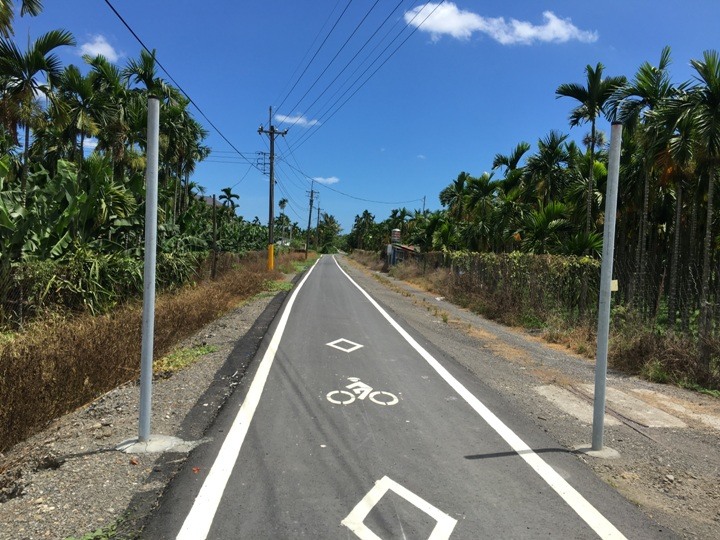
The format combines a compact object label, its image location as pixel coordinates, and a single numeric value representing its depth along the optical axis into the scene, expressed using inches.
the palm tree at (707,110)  387.9
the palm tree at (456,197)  1466.5
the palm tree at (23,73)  510.3
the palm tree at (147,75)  942.4
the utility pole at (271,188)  1264.8
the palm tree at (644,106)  492.9
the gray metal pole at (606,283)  192.7
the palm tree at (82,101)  730.8
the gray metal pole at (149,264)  181.5
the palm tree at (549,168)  994.7
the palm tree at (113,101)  819.9
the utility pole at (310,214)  3295.8
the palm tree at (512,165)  1125.7
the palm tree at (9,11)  392.8
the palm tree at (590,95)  702.5
